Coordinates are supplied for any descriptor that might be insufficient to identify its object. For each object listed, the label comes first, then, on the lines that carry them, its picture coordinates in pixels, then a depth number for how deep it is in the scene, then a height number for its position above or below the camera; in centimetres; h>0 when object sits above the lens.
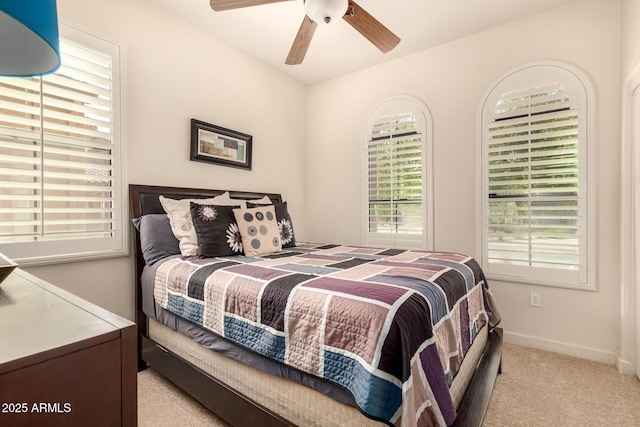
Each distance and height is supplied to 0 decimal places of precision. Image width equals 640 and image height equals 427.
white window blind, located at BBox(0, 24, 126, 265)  185 +35
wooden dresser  54 -29
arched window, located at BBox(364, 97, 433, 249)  312 +37
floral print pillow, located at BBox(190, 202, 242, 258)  213 -13
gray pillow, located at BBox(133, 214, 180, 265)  215 -19
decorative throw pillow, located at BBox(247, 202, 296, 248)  277 -13
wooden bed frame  140 -89
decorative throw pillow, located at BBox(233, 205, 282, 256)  234 -15
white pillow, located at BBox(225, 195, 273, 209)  280 +10
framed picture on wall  279 +64
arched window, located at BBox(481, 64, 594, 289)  241 +26
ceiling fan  184 +126
